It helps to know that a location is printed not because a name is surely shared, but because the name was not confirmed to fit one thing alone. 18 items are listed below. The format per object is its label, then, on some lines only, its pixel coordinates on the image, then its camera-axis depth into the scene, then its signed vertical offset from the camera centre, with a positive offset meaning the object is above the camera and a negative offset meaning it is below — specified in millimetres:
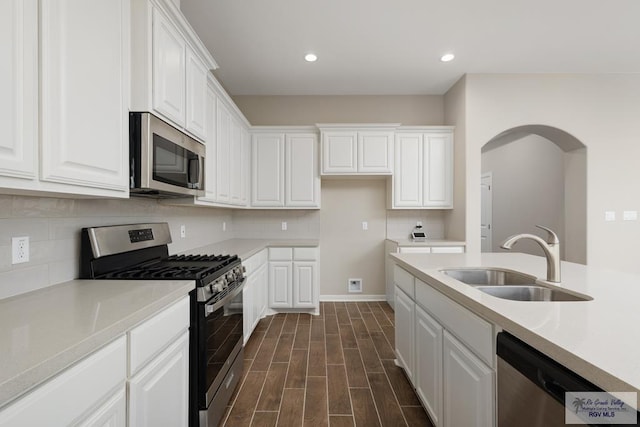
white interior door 6184 +17
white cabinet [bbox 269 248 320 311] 3719 -817
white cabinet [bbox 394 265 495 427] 1156 -710
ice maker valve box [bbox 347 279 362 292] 4402 -1069
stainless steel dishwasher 777 -510
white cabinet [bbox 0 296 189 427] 699 -526
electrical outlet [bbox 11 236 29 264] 1214 -155
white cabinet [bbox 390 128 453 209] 4031 +603
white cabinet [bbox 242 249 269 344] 2754 -821
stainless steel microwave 1488 +310
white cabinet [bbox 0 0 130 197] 894 +424
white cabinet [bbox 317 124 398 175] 3949 +867
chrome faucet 1419 -182
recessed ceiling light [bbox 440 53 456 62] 3305 +1785
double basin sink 1374 -383
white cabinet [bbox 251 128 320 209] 4016 +620
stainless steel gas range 1514 -427
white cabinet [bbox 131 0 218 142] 1520 +862
